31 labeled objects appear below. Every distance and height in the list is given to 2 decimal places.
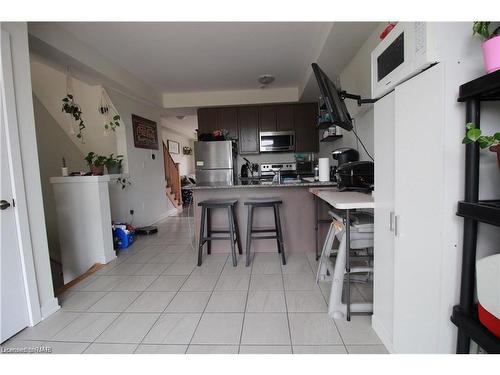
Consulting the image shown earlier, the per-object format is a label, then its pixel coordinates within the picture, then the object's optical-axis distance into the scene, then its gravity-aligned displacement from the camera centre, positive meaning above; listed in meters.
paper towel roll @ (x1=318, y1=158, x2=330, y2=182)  2.84 -0.09
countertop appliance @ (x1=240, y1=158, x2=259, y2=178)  5.09 -0.10
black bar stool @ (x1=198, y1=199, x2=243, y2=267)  2.62 -0.55
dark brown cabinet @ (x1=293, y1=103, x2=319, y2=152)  4.99 +0.78
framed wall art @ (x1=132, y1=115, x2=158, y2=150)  4.28 +0.73
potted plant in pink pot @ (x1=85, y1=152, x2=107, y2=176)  3.15 +0.13
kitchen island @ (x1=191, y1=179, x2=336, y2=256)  2.98 -0.59
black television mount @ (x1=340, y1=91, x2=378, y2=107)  1.60 +0.49
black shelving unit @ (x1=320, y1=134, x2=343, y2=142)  3.57 +0.40
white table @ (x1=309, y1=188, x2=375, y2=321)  1.50 -0.26
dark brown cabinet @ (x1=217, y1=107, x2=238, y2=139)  5.04 +1.03
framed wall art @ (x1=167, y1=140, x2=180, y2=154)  7.52 +0.77
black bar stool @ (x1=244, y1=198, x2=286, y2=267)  2.58 -0.58
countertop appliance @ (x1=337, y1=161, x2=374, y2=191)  1.94 -0.10
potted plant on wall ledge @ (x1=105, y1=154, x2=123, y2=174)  3.45 +0.11
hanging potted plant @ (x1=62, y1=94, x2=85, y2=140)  3.06 +0.84
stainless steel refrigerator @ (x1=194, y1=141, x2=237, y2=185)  4.62 +0.13
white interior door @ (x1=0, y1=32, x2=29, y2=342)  1.53 -0.49
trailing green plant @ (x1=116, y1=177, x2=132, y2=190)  3.71 -0.16
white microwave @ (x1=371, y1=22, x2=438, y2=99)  0.93 +0.48
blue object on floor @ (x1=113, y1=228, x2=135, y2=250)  3.40 -0.94
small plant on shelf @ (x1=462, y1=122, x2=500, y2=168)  0.72 +0.06
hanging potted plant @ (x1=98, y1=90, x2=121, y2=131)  3.66 +0.92
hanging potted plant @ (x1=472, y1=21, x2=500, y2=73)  0.74 +0.35
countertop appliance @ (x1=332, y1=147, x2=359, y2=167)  2.76 +0.09
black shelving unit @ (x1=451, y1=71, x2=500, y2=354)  0.76 -0.20
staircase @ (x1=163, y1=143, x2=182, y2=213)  6.36 -0.34
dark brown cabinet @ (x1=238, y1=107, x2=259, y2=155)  5.04 +0.78
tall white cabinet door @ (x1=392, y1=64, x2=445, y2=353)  0.96 -0.22
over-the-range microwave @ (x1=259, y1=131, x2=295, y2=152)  4.99 +0.51
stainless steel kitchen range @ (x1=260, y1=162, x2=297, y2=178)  5.16 -0.06
